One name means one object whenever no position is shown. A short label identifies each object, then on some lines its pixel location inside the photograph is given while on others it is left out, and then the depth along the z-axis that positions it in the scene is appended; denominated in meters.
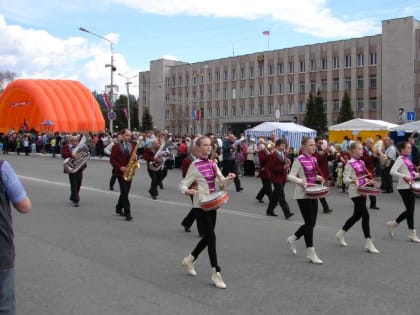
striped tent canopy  28.22
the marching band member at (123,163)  10.85
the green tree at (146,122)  87.06
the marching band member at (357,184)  8.12
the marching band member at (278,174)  11.47
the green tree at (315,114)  62.66
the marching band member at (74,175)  13.04
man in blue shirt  3.68
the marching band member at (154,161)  14.59
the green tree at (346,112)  62.47
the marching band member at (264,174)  12.99
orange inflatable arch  57.16
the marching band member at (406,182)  9.04
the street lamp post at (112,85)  42.66
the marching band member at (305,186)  7.46
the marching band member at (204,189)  6.22
